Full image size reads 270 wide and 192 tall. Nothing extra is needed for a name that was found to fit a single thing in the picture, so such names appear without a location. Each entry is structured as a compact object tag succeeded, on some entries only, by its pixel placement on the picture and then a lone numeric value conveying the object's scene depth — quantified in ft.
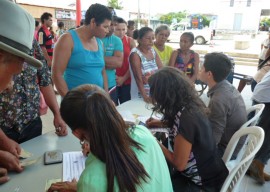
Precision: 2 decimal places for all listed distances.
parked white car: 47.32
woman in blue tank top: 5.80
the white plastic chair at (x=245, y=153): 3.62
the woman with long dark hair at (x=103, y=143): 2.38
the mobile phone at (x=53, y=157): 3.94
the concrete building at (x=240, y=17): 66.80
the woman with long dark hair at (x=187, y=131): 3.91
